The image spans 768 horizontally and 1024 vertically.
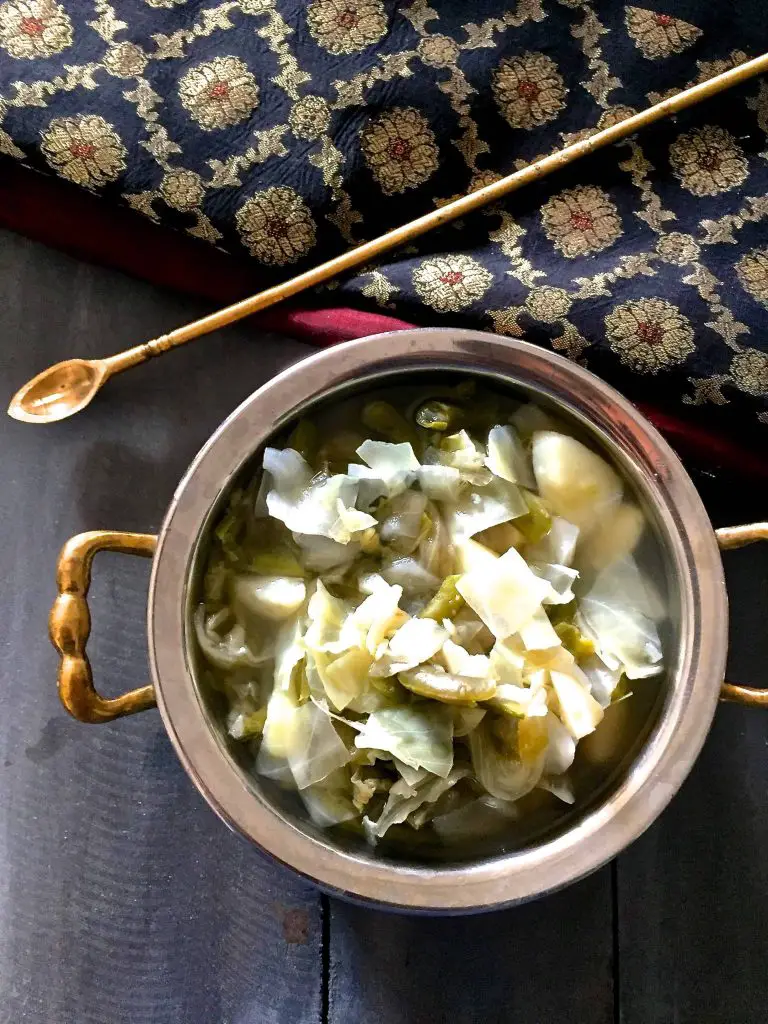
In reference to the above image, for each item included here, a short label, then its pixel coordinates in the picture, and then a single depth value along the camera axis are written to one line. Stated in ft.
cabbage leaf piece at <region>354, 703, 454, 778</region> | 0.82
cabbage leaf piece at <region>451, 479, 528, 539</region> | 0.88
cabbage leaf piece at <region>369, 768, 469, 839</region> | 0.83
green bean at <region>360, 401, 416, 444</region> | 0.91
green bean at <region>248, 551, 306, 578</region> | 0.88
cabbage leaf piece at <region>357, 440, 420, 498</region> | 0.88
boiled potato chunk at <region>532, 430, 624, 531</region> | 0.89
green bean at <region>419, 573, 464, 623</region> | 0.86
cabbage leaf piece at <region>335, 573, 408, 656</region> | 0.84
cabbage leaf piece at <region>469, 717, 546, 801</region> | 0.84
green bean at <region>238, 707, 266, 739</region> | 0.86
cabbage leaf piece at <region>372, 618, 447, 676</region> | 0.83
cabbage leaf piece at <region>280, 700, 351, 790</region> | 0.84
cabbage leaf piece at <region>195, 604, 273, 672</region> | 0.86
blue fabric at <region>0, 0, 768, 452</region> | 0.99
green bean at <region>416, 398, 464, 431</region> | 0.91
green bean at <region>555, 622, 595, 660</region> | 0.87
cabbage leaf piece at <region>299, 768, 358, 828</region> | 0.86
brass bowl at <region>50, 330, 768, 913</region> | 0.82
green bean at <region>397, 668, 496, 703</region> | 0.82
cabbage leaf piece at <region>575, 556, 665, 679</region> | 0.88
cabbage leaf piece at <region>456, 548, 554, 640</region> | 0.84
